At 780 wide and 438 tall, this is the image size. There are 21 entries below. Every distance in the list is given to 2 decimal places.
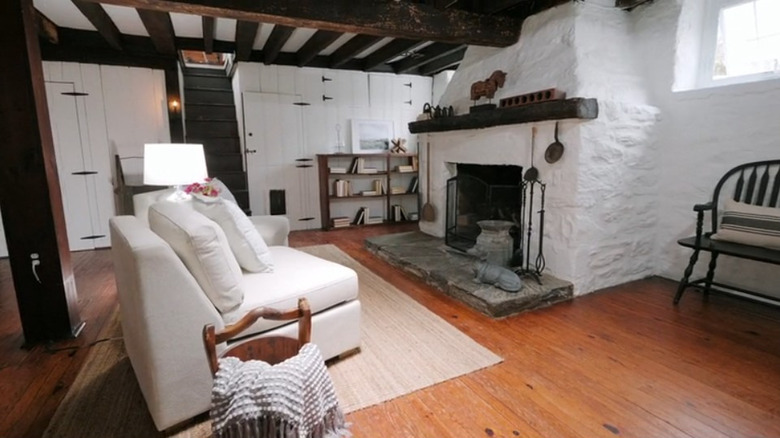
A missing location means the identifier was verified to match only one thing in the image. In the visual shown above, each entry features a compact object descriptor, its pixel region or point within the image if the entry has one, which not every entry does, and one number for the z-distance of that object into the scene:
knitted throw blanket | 1.10
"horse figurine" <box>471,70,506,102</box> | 3.39
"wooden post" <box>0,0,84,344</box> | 2.03
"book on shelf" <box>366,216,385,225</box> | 5.80
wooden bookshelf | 5.48
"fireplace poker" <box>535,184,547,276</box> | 3.07
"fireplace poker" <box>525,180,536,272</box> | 3.12
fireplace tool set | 3.06
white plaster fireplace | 2.83
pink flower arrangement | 2.36
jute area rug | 1.58
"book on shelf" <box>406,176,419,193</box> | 6.02
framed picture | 5.68
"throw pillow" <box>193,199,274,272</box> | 1.98
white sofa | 1.42
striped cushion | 2.35
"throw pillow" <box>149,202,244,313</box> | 1.57
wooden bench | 2.48
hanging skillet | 2.87
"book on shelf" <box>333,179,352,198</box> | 5.52
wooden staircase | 5.25
